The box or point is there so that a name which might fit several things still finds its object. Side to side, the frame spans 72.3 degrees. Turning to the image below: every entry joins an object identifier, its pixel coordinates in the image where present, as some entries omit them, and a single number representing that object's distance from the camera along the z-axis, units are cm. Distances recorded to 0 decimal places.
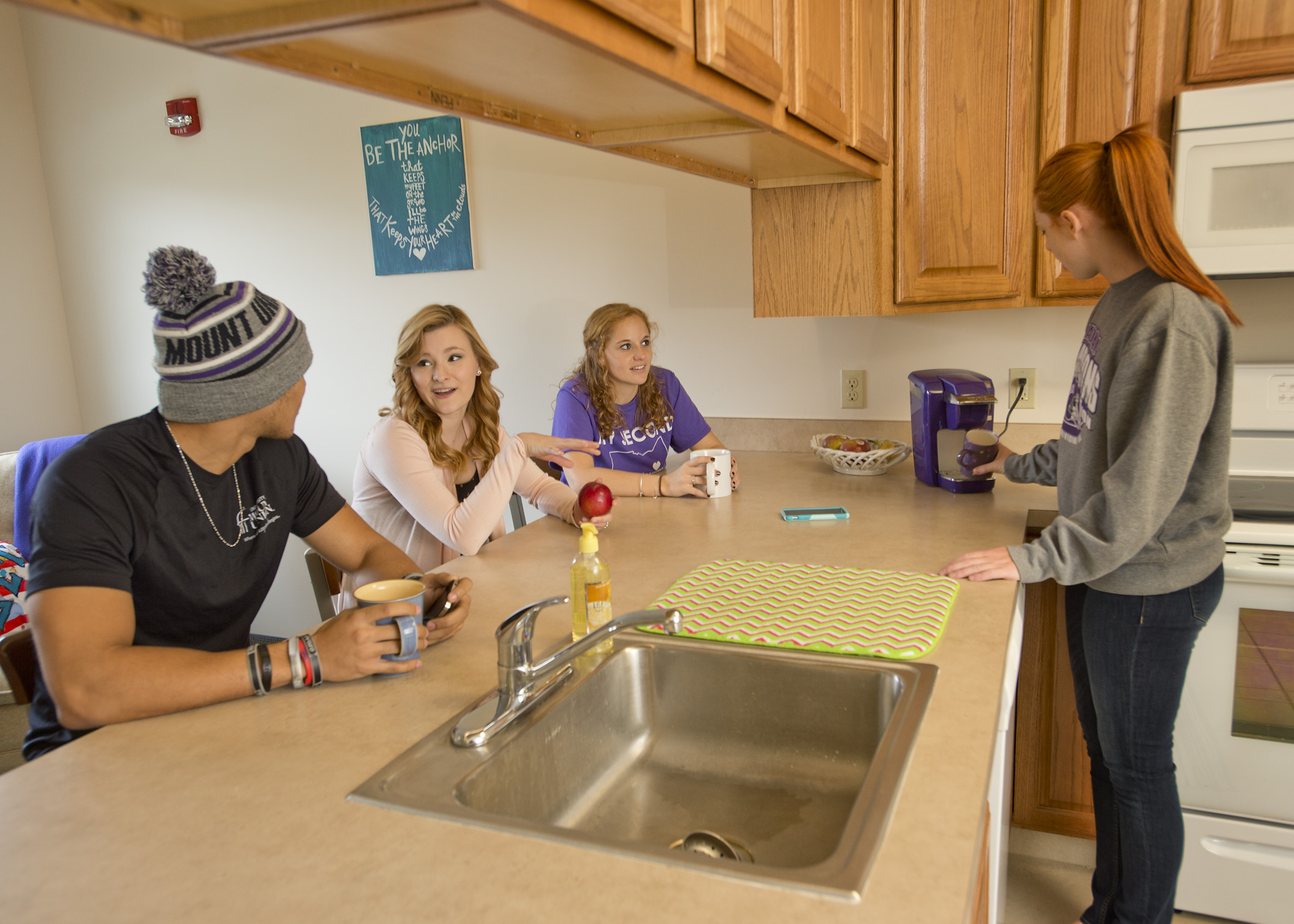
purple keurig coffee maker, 215
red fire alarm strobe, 351
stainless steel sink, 100
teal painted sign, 314
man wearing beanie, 110
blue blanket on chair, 304
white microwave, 188
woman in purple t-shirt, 247
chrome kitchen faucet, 103
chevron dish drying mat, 126
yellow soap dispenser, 128
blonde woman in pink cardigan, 188
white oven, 181
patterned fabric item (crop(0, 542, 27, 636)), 269
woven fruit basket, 238
